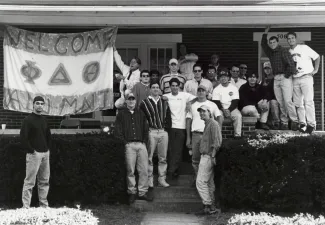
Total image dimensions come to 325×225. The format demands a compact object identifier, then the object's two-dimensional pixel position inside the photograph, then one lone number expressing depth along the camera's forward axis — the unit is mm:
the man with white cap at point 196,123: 10617
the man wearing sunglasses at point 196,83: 11852
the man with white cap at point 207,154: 9820
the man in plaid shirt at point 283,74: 11562
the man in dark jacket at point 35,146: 9617
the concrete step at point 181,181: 11058
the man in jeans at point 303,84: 11617
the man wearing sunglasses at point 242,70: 12953
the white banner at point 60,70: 12047
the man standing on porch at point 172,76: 11755
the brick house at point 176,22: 11656
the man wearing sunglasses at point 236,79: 12500
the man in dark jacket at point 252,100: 11777
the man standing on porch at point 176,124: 11008
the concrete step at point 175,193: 10750
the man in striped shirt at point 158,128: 10758
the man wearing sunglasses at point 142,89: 11430
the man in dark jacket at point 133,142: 10344
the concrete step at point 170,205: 10352
